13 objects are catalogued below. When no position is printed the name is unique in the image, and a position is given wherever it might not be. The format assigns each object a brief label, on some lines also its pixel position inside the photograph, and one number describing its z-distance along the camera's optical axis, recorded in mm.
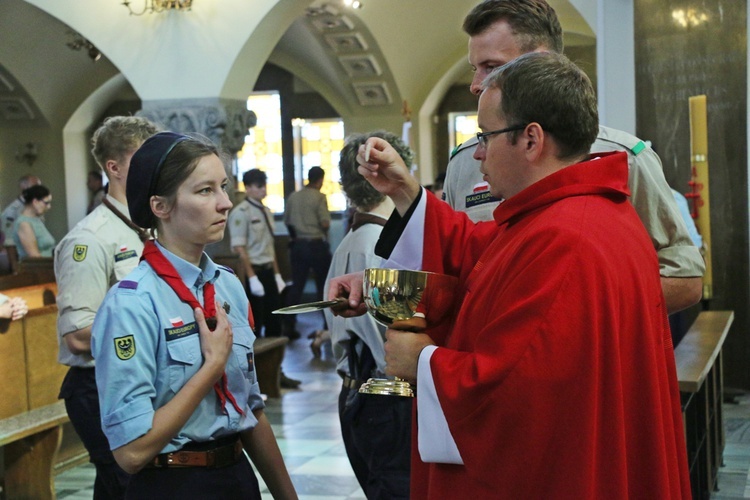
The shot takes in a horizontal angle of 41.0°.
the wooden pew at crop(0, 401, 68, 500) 5121
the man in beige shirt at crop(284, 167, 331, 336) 11305
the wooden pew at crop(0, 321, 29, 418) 5211
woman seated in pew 9727
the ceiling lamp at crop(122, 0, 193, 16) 9062
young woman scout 2080
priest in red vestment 1633
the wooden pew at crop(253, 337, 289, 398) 7805
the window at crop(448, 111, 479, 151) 16203
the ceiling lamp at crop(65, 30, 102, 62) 12000
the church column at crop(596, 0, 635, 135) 7465
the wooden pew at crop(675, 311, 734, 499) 4254
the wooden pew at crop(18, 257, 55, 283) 8969
